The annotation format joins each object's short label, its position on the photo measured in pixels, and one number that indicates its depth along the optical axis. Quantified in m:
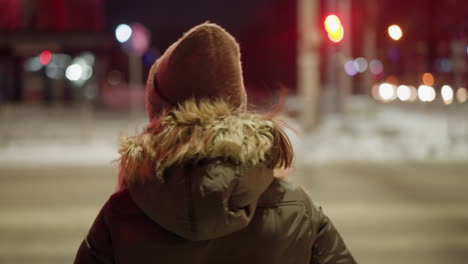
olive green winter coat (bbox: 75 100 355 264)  1.62
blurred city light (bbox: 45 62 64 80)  39.88
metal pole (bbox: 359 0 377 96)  26.94
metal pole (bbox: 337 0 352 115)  24.80
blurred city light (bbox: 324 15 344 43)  17.02
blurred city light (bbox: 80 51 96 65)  41.12
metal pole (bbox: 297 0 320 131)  17.97
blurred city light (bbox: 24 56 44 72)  39.91
